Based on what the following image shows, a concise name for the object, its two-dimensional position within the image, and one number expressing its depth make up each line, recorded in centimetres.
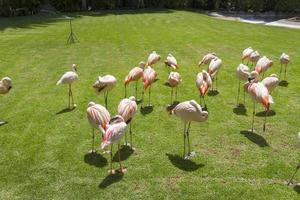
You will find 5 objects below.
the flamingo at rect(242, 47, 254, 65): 1420
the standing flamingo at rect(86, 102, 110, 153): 795
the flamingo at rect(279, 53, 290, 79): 1363
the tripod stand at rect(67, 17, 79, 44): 2166
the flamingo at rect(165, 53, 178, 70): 1273
